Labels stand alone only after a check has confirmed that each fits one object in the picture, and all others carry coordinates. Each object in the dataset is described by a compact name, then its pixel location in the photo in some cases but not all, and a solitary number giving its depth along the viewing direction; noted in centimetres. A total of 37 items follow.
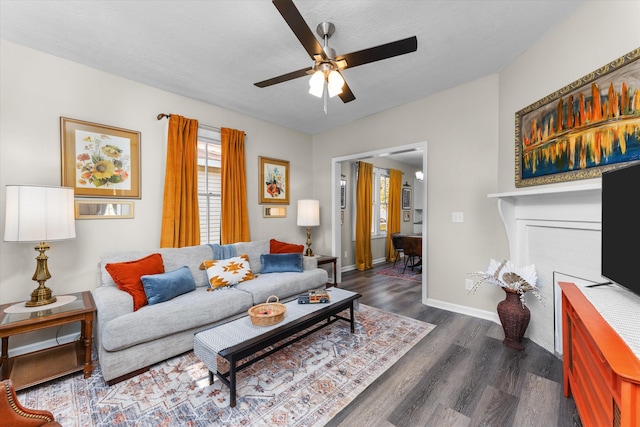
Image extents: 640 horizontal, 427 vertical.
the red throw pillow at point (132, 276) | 220
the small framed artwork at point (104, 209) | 254
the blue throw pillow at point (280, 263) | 337
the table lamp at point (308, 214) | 417
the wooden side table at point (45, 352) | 176
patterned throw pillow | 278
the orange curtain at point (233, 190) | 354
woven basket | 192
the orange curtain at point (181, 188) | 300
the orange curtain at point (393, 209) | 645
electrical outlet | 309
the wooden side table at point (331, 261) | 403
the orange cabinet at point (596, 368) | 82
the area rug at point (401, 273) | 488
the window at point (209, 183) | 341
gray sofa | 190
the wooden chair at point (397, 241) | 543
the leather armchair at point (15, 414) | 87
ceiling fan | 156
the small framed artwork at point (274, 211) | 411
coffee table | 164
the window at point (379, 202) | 627
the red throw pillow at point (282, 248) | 364
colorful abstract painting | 154
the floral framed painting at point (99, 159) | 247
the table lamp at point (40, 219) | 186
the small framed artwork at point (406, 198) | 716
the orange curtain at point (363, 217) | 561
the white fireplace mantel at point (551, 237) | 186
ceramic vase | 229
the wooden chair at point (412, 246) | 493
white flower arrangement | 226
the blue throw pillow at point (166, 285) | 224
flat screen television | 125
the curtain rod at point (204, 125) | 298
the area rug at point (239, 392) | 158
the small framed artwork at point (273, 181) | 406
